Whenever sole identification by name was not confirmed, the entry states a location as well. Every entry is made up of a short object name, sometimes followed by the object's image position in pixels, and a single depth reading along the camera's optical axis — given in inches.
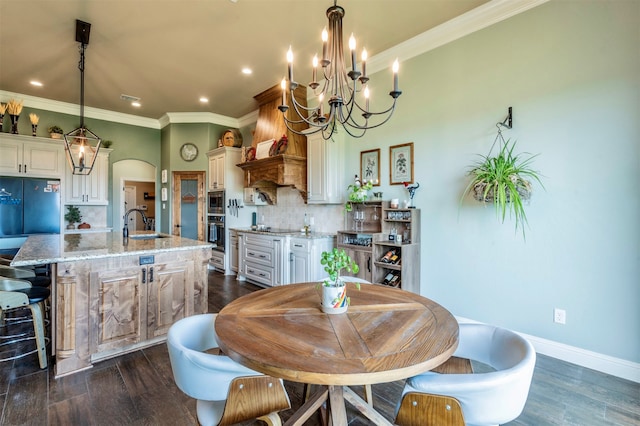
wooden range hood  183.8
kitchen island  91.7
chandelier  69.3
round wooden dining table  41.2
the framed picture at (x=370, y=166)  154.4
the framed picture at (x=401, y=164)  140.9
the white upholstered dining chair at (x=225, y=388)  48.7
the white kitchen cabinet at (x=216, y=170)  235.1
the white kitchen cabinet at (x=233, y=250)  221.7
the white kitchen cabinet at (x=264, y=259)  175.6
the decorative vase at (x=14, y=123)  185.5
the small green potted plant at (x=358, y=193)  150.7
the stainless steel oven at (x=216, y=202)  234.6
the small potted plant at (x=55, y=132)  206.7
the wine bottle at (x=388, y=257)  136.4
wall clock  248.7
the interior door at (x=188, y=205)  249.1
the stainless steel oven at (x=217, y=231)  233.8
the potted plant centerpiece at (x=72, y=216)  215.9
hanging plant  103.2
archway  257.0
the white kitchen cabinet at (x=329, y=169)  168.4
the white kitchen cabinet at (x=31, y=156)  185.8
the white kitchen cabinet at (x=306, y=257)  165.9
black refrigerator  180.2
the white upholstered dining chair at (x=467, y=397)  43.1
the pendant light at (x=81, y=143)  125.3
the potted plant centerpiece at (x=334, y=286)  60.4
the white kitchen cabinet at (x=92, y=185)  211.1
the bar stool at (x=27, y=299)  90.7
